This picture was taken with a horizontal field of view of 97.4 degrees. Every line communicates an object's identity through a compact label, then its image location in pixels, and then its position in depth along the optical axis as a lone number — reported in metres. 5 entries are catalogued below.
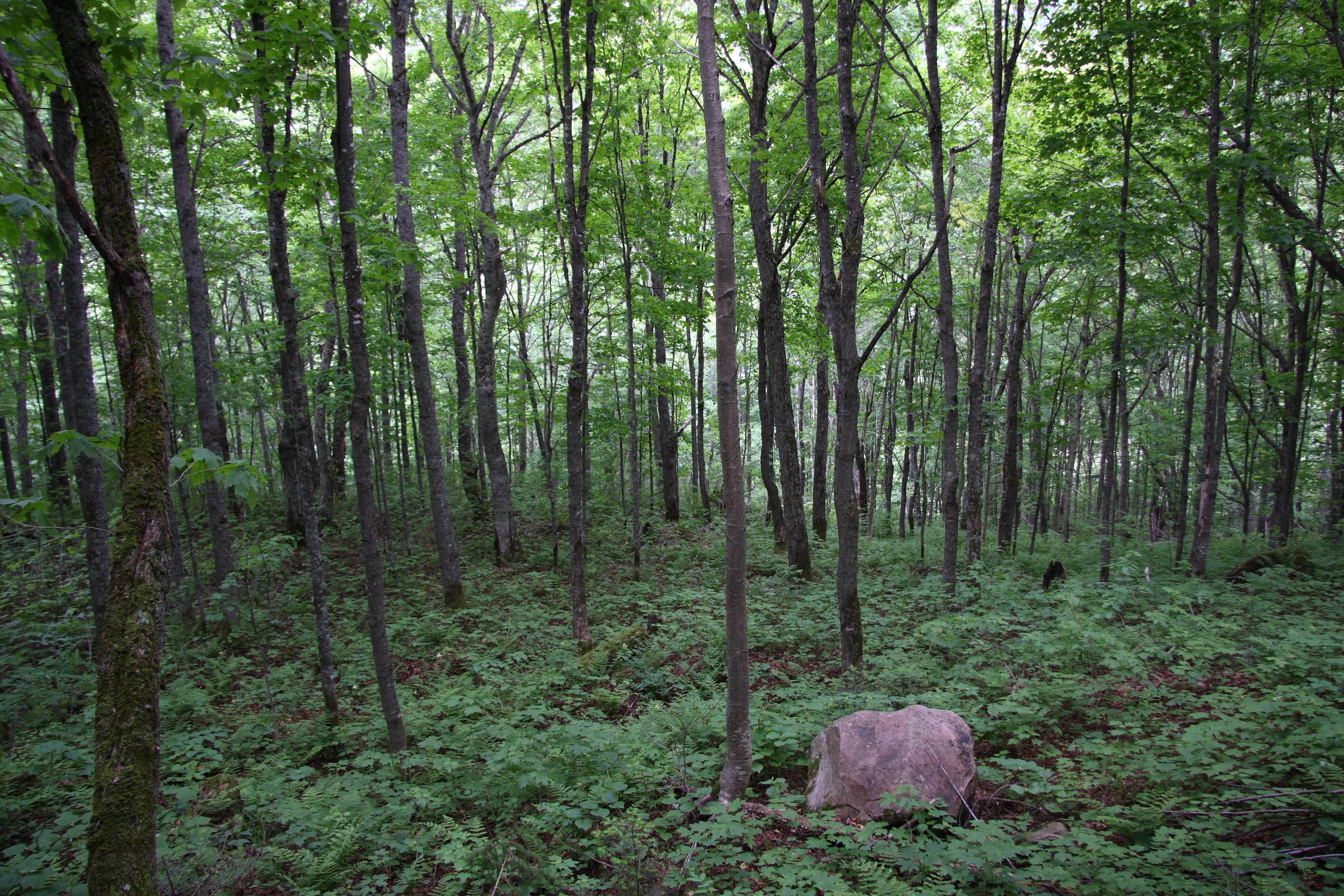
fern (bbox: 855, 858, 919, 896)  3.02
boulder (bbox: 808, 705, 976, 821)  4.15
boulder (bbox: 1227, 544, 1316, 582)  10.80
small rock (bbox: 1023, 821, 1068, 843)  3.62
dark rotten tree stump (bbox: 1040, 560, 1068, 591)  10.50
